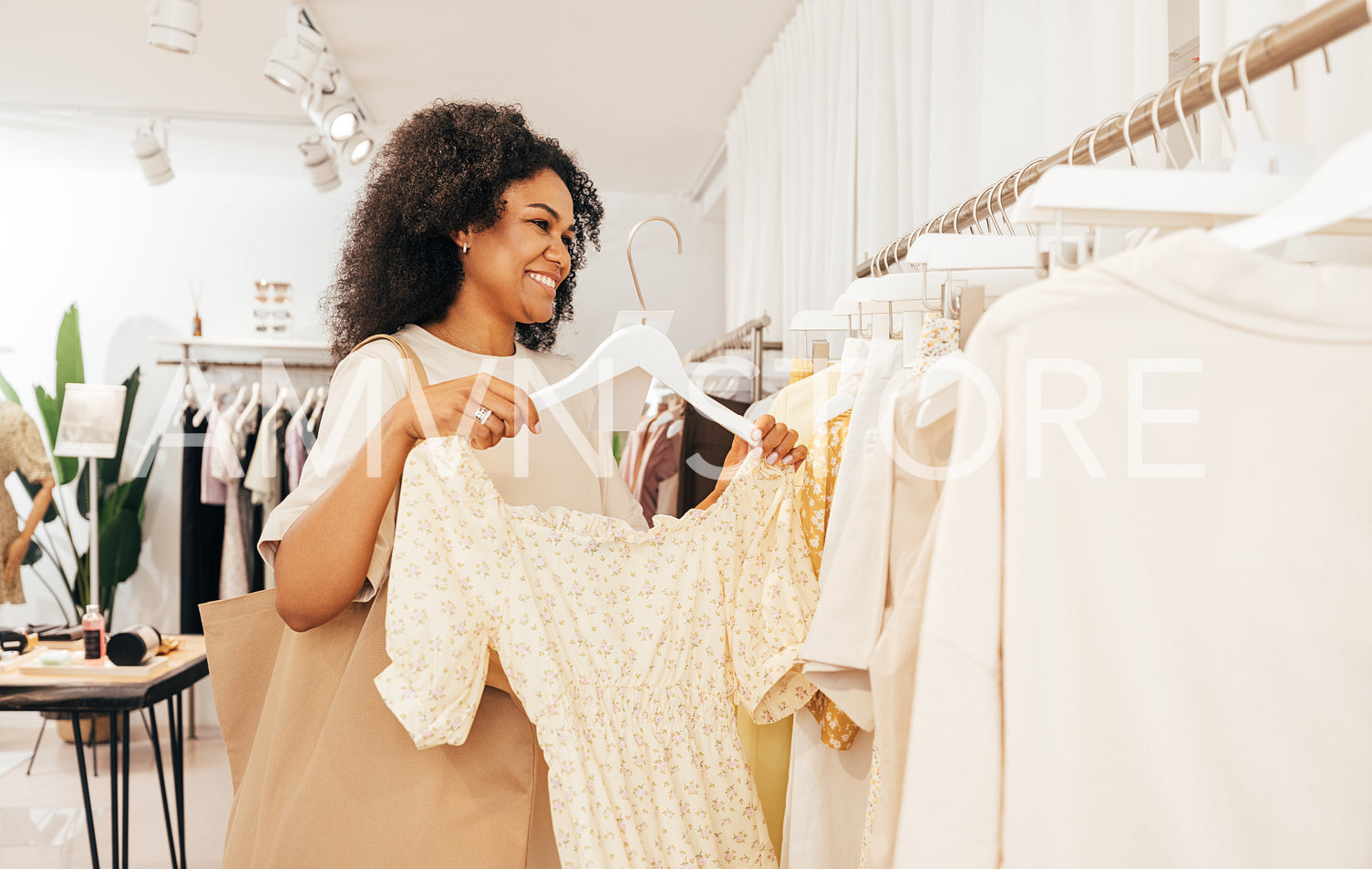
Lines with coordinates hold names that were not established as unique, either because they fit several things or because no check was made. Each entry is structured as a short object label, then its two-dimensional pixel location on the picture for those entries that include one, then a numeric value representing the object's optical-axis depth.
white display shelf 4.40
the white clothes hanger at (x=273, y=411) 3.94
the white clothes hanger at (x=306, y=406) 3.99
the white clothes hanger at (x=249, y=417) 4.01
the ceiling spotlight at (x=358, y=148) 3.34
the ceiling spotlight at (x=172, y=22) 2.32
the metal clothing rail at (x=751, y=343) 2.73
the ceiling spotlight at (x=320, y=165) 3.66
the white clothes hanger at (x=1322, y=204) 0.60
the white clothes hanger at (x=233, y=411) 4.02
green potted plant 4.27
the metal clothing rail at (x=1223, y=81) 0.63
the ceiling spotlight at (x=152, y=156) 3.55
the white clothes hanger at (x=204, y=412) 4.03
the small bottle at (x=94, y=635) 2.32
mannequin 3.83
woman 0.96
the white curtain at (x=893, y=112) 1.43
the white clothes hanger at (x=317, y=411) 4.09
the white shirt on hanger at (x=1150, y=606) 0.68
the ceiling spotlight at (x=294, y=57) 2.63
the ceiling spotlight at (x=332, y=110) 2.95
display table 2.08
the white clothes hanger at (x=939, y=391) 0.79
